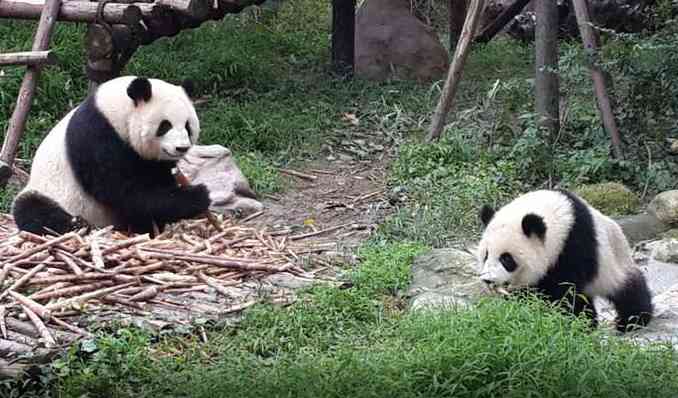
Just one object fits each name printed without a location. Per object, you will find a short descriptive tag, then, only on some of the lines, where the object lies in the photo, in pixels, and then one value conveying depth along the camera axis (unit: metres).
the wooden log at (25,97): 16.83
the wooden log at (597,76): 17.69
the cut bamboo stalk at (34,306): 10.27
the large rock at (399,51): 25.03
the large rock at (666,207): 16.50
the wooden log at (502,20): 25.77
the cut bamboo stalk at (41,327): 9.73
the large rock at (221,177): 16.95
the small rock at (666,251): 15.34
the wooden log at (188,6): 18.90
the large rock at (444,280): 11.48
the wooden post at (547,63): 18.87
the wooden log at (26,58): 17.45
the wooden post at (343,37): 24.77
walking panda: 11.64
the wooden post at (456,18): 26.77
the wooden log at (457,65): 18.62
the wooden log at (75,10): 18.72
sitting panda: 13.11
